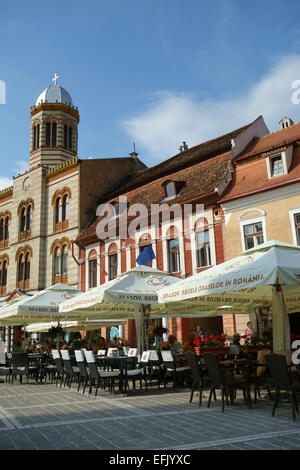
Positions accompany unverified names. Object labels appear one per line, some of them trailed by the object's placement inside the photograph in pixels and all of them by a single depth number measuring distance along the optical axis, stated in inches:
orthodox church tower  1421.0
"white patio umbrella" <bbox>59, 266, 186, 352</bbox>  440.1
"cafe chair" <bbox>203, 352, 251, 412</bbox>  308.7
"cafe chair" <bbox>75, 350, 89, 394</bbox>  438.6
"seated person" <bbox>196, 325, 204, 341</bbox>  609.7
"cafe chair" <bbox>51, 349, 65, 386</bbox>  509.4
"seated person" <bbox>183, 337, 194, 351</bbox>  451.8
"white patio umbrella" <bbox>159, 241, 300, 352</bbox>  292.8
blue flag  796.0
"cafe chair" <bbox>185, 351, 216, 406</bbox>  334.6
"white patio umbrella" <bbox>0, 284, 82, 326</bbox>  563.8
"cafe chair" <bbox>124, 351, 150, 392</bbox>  425.2
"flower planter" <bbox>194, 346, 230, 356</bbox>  437.4
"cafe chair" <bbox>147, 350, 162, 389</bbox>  450.2
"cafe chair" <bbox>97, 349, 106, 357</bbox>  560.1
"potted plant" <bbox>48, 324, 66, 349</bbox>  639.1
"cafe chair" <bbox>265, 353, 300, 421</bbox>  269.1
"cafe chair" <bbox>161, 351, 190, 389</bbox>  433.1
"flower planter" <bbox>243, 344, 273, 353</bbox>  433.7
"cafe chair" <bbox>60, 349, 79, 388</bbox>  476.9
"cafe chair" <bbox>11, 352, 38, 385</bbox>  547.8
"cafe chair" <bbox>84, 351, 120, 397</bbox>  408.8
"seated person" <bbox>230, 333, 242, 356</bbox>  431.6
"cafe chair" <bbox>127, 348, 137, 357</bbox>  498.6
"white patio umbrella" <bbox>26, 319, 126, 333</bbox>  725.9
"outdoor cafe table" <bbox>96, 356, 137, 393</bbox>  418.4
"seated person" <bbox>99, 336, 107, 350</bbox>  668.2
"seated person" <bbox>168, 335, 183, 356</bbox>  510.3
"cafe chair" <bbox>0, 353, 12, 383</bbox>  610.0
